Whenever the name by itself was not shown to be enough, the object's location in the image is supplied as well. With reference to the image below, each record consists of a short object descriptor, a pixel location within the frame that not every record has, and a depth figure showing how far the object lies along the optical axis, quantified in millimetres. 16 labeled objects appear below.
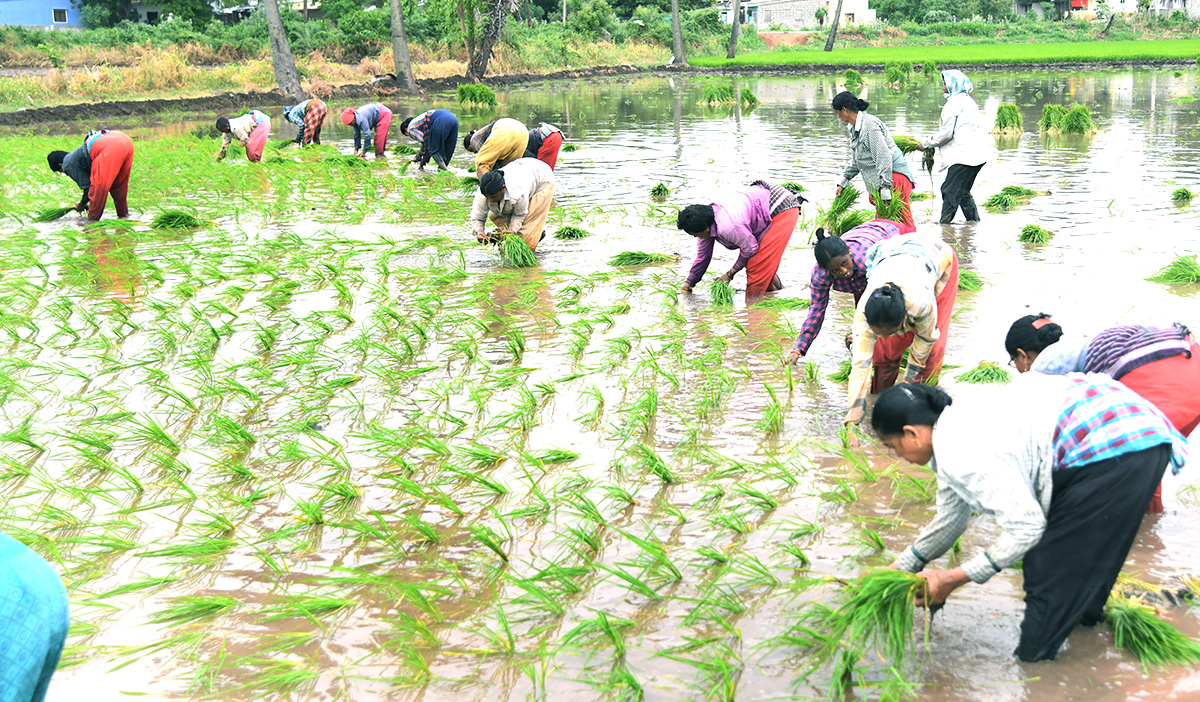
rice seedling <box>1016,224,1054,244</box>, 7084
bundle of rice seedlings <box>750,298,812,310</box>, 5625
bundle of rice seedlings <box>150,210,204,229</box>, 8320
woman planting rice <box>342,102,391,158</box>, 12414
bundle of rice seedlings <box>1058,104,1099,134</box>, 13227
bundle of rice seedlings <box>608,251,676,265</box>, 6960
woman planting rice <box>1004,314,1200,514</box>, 2859
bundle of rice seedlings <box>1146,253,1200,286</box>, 5750
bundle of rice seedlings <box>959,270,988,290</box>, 6008
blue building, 37906
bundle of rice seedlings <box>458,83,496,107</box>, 21812
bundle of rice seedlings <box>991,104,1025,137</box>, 13602
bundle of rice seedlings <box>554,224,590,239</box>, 7980
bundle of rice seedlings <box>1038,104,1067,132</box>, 13438
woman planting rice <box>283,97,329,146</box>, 12992
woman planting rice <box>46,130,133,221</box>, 8484
